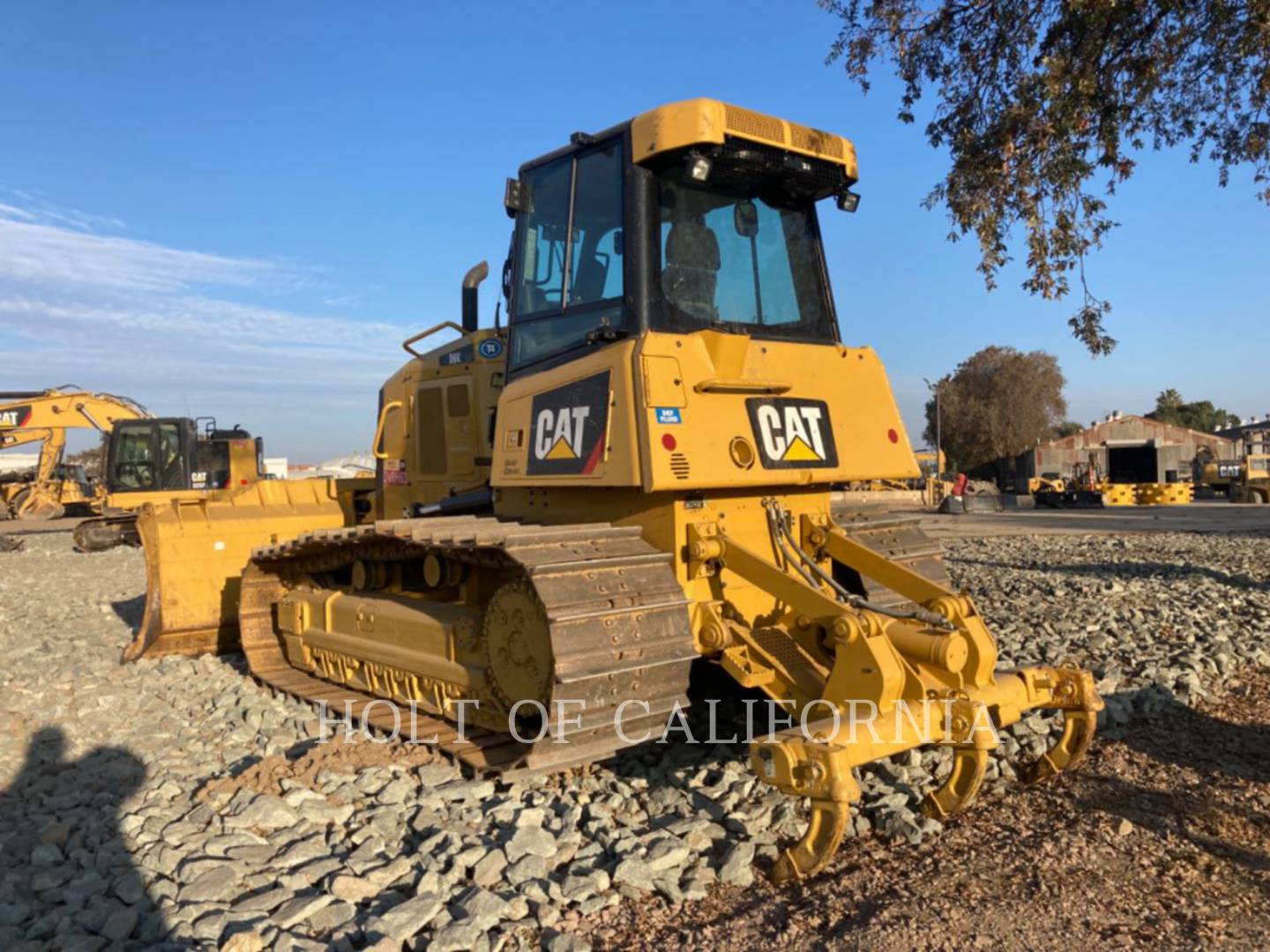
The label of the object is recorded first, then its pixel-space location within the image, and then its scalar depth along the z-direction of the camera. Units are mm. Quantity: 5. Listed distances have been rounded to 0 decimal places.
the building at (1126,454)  51812
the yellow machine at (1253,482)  35938
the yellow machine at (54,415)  27469
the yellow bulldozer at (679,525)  4156
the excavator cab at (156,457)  22469
